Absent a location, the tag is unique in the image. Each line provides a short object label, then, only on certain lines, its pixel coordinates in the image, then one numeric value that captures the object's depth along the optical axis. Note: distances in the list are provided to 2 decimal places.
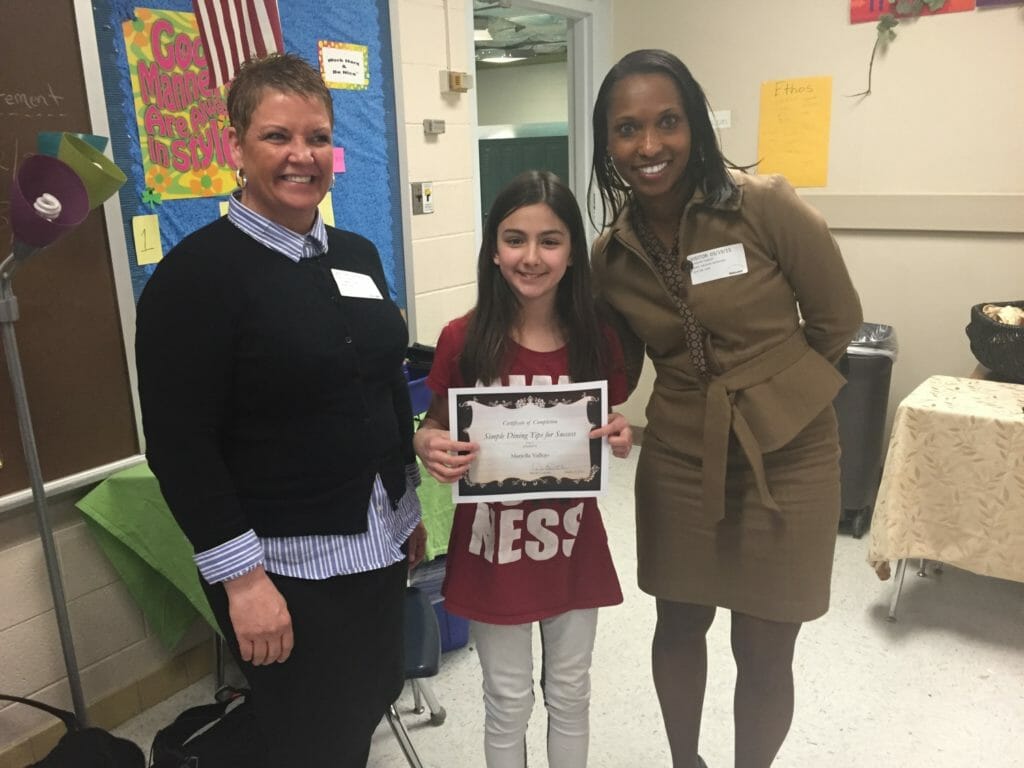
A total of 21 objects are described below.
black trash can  3.00
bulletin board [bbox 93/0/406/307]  1.93
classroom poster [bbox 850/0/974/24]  3.15
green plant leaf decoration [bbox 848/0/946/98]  3.06
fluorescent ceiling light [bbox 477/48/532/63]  6.91
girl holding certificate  1.32
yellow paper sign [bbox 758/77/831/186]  3.42
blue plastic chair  1.64
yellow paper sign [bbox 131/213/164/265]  2.02
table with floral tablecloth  2.25
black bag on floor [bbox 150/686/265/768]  1.65
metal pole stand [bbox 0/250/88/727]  1.48
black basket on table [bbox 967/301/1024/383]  2.54
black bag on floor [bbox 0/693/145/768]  1.54
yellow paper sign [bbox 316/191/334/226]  2.53
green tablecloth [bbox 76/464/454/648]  1.95
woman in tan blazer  1.36
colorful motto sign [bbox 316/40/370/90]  2.49
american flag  2.11
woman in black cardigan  1.07
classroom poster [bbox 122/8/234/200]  1.97
